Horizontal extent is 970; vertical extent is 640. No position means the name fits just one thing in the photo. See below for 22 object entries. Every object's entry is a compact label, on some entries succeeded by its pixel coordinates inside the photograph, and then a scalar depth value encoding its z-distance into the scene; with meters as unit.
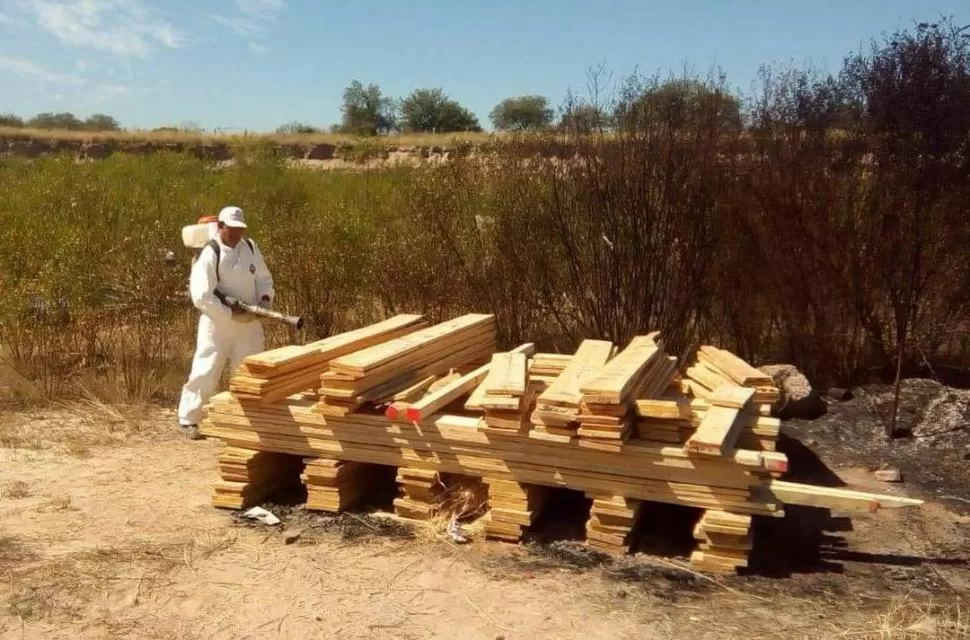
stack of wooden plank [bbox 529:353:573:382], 5.90
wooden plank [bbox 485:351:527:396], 4.80
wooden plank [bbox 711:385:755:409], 4.98
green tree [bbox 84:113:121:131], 48.17
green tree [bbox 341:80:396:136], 46.59
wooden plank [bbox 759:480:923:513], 4.42
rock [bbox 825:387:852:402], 7.57
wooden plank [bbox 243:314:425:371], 5.39
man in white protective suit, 7.13
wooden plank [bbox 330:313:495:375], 5.23
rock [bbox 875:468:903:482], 6.10
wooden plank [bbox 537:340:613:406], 4.64
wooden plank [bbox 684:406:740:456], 4.38
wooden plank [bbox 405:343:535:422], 4.98
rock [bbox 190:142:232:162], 35.58
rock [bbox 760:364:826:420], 7.11
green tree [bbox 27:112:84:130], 51.93
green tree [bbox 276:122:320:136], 43.27
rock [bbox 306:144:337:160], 36.78
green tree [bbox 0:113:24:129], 50.75
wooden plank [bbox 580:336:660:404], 4.46
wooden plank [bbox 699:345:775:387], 5.66
